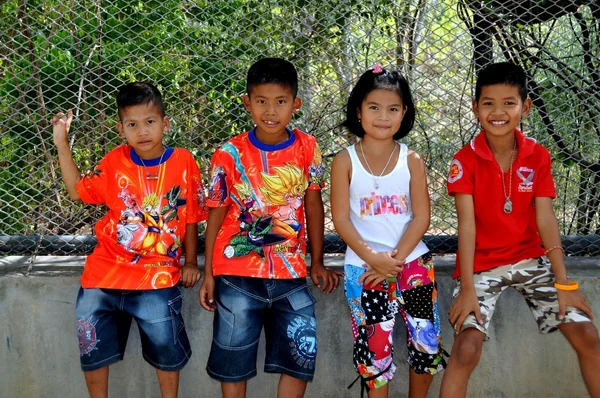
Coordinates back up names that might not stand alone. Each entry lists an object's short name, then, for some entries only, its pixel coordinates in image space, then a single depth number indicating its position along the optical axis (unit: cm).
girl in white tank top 341
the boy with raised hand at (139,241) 349
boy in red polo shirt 348
